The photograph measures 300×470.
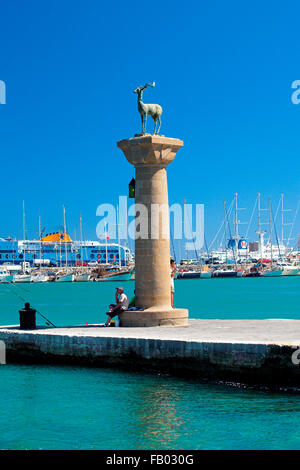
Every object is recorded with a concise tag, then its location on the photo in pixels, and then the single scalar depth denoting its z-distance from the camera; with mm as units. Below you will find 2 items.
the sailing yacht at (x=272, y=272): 145375
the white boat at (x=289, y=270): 147000
